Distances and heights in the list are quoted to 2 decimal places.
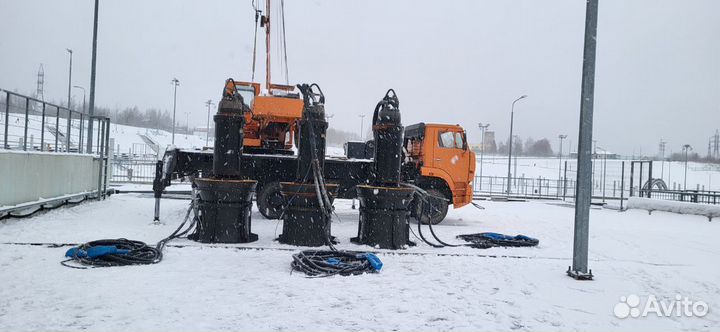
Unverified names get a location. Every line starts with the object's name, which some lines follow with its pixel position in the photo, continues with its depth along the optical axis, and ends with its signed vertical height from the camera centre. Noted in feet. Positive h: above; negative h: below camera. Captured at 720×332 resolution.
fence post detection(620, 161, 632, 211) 69.82 +0.94
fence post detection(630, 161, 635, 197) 68.94 +0.93
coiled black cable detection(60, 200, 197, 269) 21.77 -4.63
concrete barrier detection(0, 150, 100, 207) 33.09 -1.84
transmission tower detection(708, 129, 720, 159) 262.84 +21.76
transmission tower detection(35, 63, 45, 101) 201.94 +29.92
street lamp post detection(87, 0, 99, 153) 59.62 +11.00
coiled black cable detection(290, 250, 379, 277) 21.65 -4.54
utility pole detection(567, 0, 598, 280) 22.17 +1.46
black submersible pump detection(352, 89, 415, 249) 28.81 -1.52
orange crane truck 39.58 -0.21
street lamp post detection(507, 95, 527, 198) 103.19 +13.37
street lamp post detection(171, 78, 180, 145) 171.42 +22.65
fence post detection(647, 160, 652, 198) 66.69 +0.06
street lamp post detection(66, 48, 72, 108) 143.09 +21.07
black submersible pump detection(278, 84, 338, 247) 28.30 -1.66
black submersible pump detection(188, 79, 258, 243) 28.45 -1.68
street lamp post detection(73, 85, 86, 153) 47.21 +1.62
